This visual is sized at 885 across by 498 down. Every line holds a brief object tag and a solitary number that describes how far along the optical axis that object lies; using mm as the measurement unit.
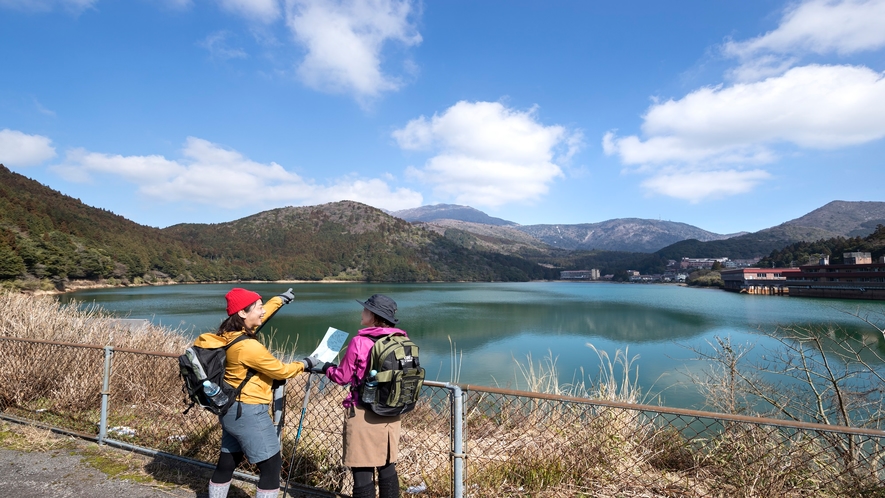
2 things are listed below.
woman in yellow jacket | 2404
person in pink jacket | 2395
